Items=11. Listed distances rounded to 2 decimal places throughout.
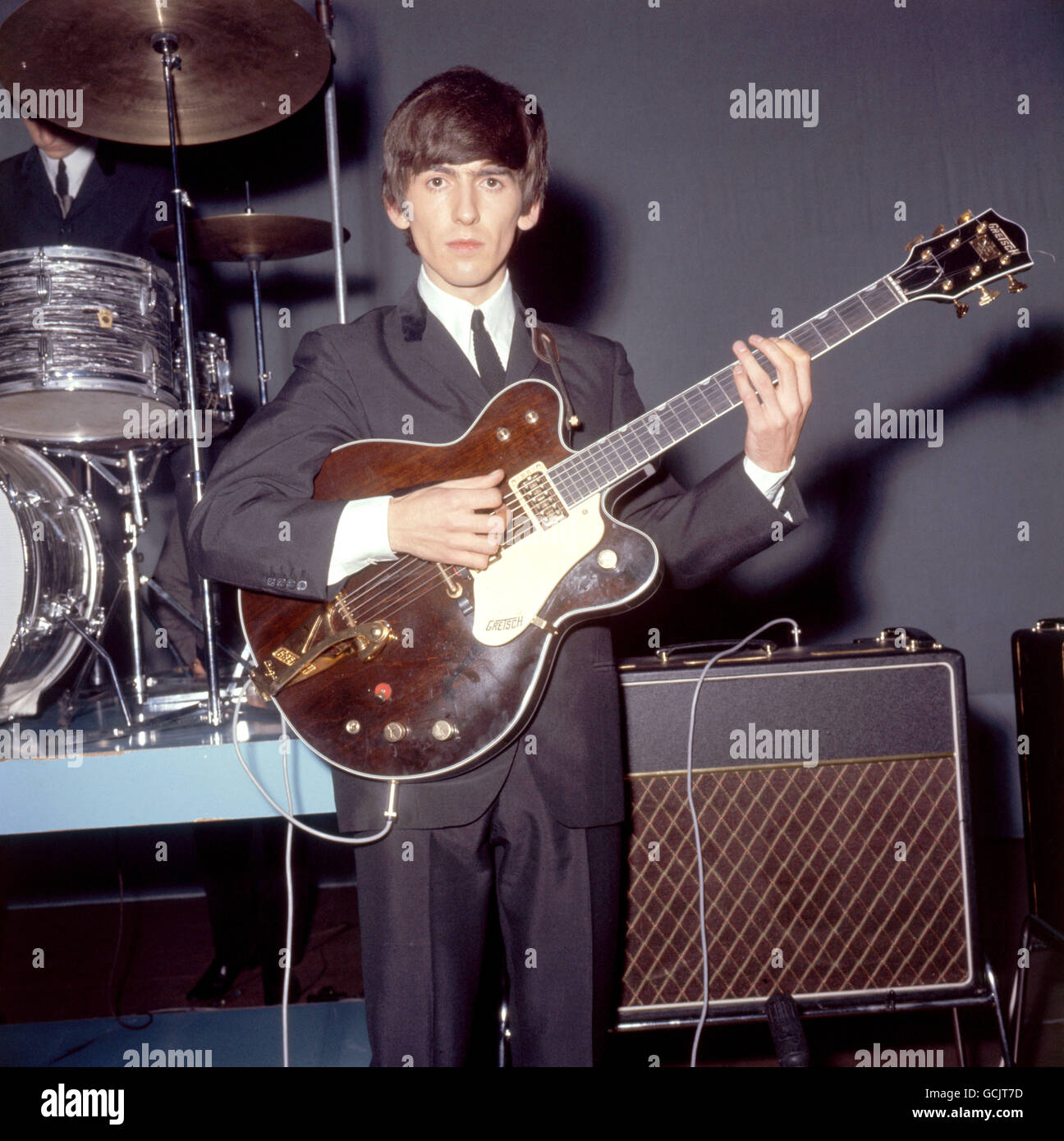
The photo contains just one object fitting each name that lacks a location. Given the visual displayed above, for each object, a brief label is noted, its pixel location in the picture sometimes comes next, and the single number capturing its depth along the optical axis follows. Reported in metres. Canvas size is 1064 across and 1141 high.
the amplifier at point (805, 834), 1.90
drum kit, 2.06
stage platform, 1.78
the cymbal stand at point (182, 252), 2.15
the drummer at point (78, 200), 3.04
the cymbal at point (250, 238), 2.69
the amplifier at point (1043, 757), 1.92
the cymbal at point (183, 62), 2.06
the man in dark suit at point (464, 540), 1.34
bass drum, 2.00
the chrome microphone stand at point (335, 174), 2.78
